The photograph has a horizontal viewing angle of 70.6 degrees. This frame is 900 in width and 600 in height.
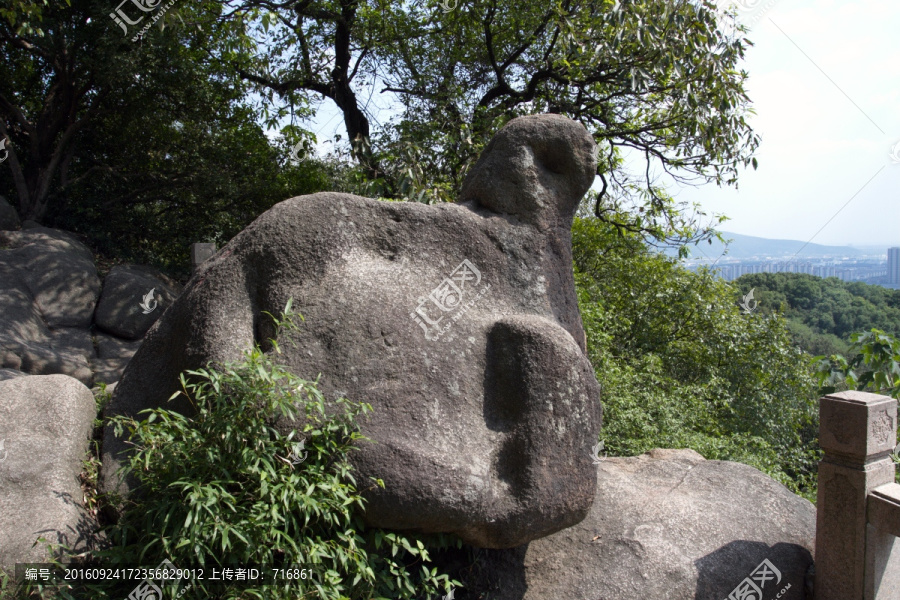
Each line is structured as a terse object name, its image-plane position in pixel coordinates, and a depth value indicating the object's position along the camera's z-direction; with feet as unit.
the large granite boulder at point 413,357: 9.04
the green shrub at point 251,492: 7.46
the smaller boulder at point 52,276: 23.03
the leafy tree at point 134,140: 27.73
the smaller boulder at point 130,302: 24.67
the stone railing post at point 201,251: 20.42
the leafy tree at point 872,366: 16.42
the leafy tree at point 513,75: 22.18
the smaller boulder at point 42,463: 8.57
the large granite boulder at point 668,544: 11.22
